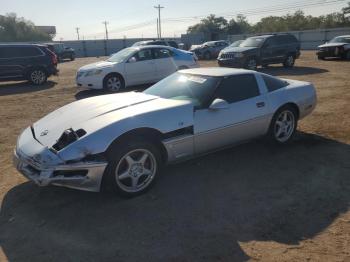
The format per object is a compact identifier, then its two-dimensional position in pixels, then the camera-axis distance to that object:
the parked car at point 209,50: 29.81
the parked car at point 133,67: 12.23
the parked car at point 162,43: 24.93
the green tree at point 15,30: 71.44
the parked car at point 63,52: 38.41
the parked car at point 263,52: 17.66
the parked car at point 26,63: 14.69
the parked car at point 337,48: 21.83
